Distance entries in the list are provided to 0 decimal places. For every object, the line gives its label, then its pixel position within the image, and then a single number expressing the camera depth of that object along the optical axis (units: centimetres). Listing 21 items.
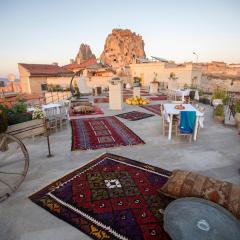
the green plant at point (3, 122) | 332
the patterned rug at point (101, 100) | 1517
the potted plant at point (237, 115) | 741
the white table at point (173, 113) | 607
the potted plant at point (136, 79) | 2673
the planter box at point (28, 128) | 380
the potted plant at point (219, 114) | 843
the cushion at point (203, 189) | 266
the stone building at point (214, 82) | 2634
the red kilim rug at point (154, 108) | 1088
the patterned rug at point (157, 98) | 1553
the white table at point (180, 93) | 1332
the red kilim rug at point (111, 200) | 268
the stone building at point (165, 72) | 2455
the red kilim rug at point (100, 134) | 590
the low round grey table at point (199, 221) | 208
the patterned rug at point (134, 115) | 934
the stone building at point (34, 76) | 2620
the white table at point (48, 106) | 759
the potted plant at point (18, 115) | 425
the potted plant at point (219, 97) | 1130
